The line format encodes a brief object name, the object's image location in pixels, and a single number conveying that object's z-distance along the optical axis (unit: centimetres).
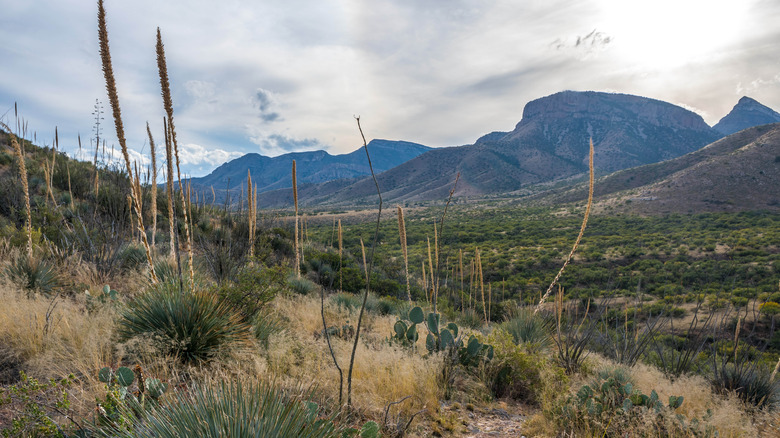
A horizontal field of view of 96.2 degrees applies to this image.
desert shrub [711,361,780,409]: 526
